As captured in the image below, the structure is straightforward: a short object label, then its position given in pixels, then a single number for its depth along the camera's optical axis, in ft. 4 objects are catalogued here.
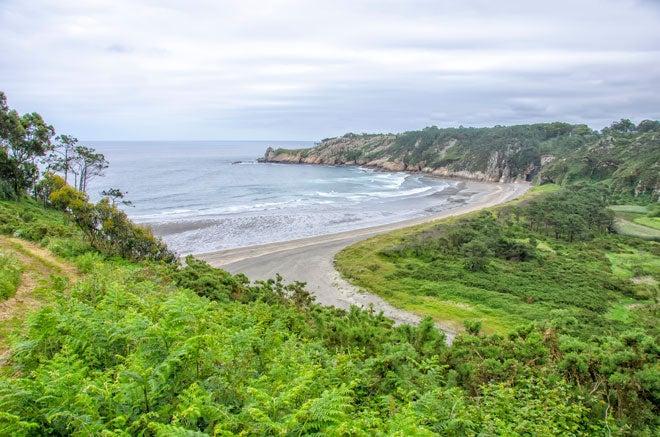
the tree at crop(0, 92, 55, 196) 122.15
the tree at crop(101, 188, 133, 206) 158.30
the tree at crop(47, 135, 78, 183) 152.56
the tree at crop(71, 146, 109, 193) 165.58
